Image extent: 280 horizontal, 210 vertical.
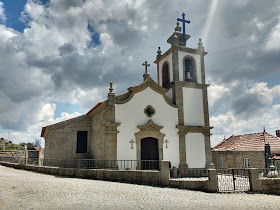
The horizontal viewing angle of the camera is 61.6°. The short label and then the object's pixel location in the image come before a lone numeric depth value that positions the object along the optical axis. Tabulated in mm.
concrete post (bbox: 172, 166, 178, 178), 13625
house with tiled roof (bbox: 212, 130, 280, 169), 20781
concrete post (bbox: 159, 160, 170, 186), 9875
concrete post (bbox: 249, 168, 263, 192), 9359
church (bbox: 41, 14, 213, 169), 13523
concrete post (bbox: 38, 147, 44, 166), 16869
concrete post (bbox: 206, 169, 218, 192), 9047
